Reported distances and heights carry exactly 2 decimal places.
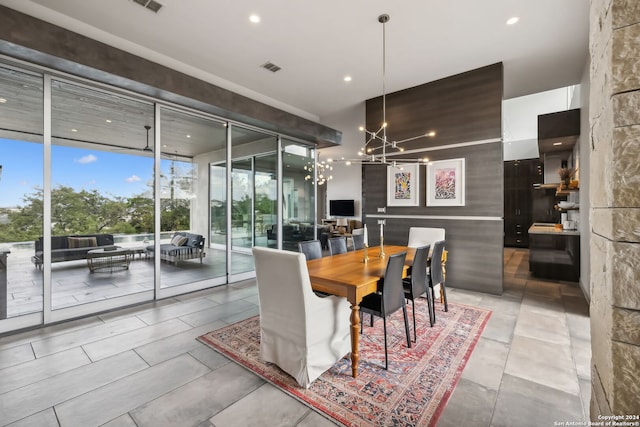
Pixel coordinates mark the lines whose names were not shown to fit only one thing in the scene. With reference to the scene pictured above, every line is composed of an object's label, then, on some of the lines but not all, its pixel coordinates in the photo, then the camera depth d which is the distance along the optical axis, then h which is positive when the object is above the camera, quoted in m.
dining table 2.20 -0.55
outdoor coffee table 3.56 -0.60
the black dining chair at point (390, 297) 2.34 -0.73
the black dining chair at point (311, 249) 3.40 -0.44
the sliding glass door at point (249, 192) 4.97 +0.42
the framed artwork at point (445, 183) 4.50 +0.51
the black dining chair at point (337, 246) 3.90 -0.46
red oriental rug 1.83 -1.29
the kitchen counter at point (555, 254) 4.89 -0.74
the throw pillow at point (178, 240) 4.21 -0.40
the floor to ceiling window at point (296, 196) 5.85 +0.39
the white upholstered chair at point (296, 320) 2.06 -0.85
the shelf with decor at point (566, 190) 5.06 +0.43
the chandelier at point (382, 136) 3.15 +1.46
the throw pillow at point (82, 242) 3.34 -0.34
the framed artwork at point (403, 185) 4.98 +0.52
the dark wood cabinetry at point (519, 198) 8.60 +0.48
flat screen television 11.12 +0.23
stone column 0.83 +0.02
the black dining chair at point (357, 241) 4.31 -0.43
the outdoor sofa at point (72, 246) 3.07 -0.38
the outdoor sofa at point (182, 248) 4.05 -0.52
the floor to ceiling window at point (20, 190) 2.92 +0.26
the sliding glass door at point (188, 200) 4.09 +0.22
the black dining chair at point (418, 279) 2.83 -0.68
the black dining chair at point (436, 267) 3.22 -0.63
